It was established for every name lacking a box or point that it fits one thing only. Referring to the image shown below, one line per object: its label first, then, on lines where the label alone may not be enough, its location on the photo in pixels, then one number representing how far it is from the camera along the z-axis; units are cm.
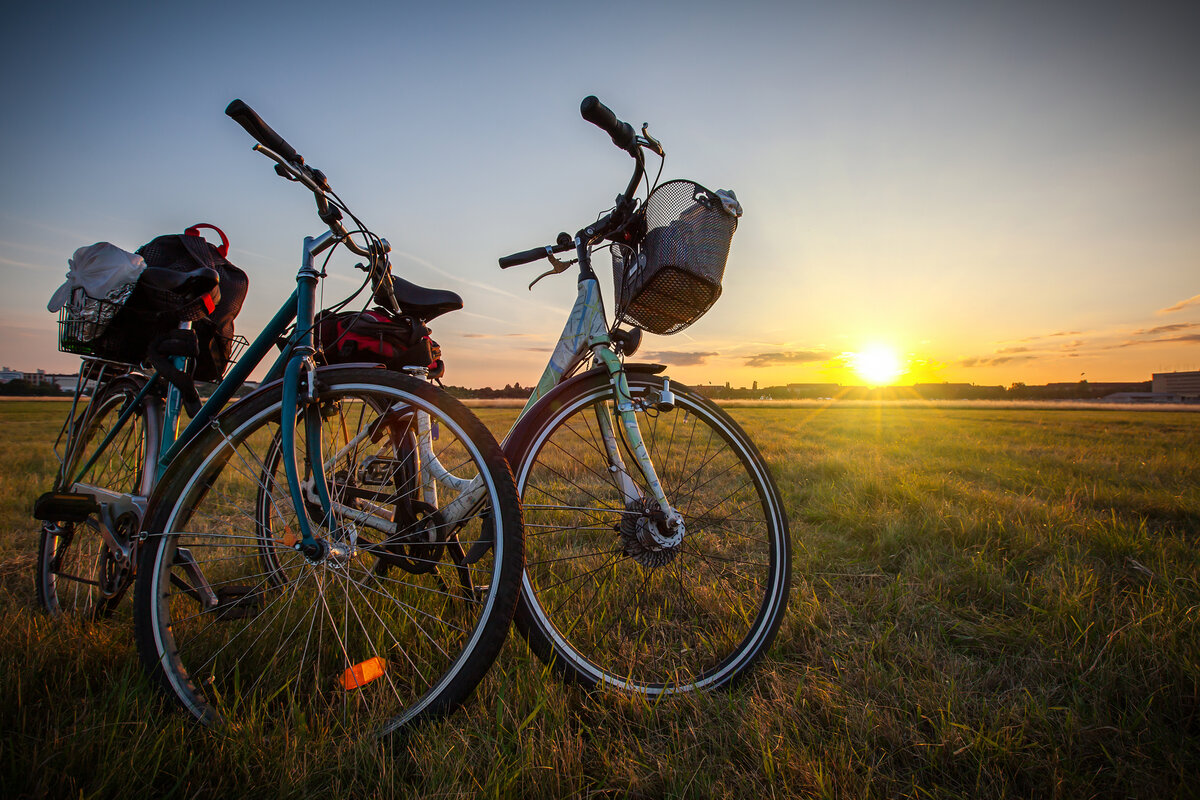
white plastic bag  192
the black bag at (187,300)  197
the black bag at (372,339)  194
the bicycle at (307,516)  153
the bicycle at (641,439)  185
